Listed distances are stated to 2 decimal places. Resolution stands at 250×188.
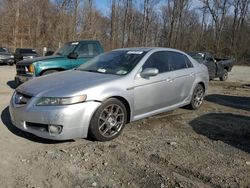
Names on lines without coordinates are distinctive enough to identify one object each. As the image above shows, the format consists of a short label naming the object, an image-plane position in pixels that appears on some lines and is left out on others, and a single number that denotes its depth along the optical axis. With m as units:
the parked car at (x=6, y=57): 16.03
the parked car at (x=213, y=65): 10.12
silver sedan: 3.14
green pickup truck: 6.41
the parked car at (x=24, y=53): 17.25
